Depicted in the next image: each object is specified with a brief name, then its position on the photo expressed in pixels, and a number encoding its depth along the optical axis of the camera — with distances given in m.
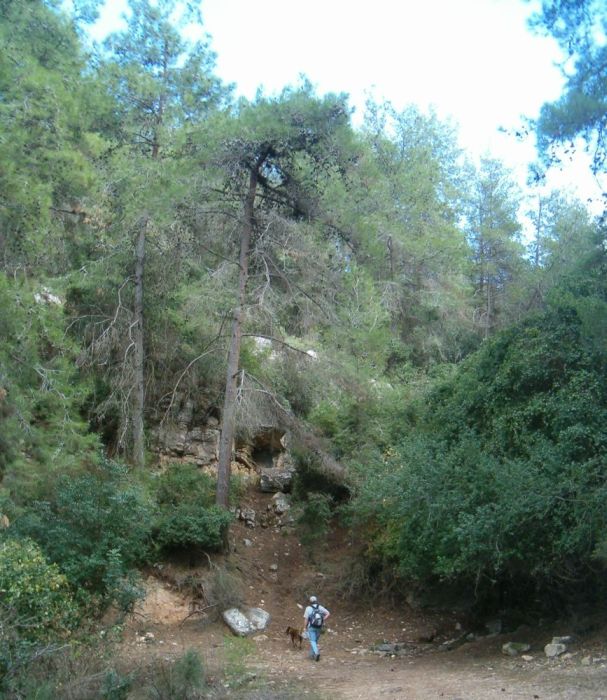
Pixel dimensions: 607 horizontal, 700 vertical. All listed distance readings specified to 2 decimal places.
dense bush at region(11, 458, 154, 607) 11.44
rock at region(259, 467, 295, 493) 19.11
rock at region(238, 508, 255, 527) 17.86
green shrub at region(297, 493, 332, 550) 17.58
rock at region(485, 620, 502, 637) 13.12
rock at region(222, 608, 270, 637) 13.82
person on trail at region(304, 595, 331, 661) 12.32
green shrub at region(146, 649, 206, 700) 8.74
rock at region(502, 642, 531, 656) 11.40
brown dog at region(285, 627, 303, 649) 12.96
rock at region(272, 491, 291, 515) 18.42
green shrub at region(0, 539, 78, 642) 8.88
